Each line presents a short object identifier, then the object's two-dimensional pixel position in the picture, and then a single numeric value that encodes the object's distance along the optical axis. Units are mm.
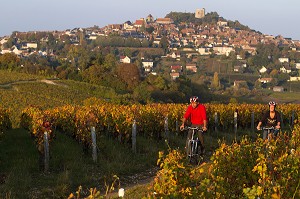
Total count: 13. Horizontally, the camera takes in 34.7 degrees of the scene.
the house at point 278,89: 140750
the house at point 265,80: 150750
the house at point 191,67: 171138
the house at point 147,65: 167562
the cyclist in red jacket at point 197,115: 11868
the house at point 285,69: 181250
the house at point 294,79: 160000
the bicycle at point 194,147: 12461
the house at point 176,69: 160375
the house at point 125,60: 173375
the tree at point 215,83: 128312
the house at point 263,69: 180300
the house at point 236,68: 170538
